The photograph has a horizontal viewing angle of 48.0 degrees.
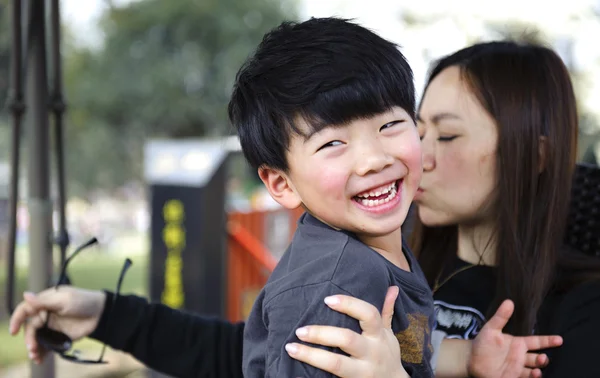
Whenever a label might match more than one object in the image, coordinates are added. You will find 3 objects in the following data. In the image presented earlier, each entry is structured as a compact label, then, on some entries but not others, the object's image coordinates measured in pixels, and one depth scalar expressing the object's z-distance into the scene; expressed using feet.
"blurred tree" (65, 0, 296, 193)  42.91
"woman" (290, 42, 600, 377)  4.64
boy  3.14
